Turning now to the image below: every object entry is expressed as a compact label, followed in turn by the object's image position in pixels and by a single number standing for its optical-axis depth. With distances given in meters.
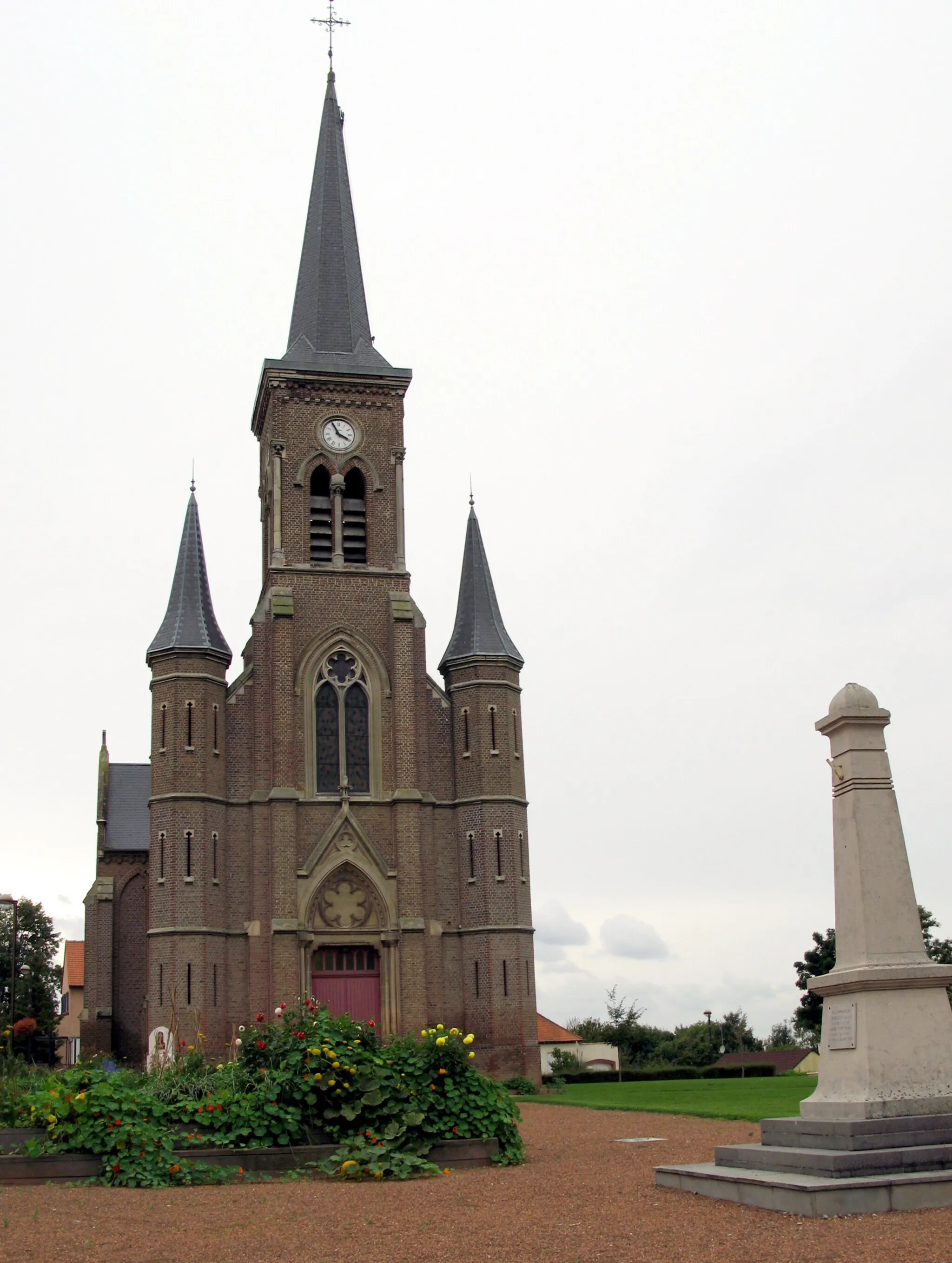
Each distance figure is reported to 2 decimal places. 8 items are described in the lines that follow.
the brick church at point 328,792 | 37.44
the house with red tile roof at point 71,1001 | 63.84
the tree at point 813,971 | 53.56
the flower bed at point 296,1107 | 15.08
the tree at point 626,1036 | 67.62
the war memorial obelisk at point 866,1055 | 11.31
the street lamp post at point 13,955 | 48.03
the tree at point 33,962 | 61.66
